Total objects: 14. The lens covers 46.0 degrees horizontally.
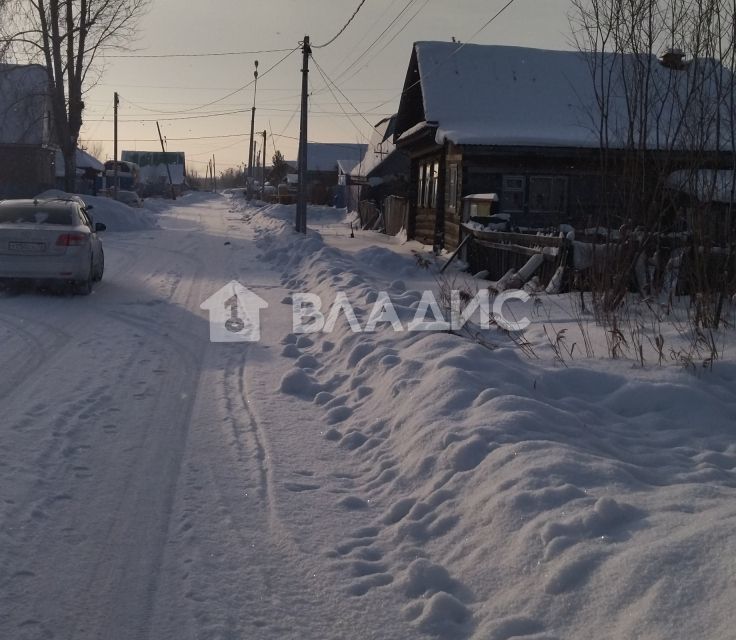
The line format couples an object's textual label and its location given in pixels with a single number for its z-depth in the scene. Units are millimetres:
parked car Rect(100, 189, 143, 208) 55638
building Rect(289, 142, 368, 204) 76750
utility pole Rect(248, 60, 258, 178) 60456
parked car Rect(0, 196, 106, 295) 12953
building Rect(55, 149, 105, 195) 64062
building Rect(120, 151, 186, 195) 119562
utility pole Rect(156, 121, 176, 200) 100000
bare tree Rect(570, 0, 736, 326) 8719
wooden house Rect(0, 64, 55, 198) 46312
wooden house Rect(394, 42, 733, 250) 21438
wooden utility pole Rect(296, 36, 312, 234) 26016
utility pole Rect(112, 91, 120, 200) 55084
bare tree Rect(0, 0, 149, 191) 34219
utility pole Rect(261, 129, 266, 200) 74762
